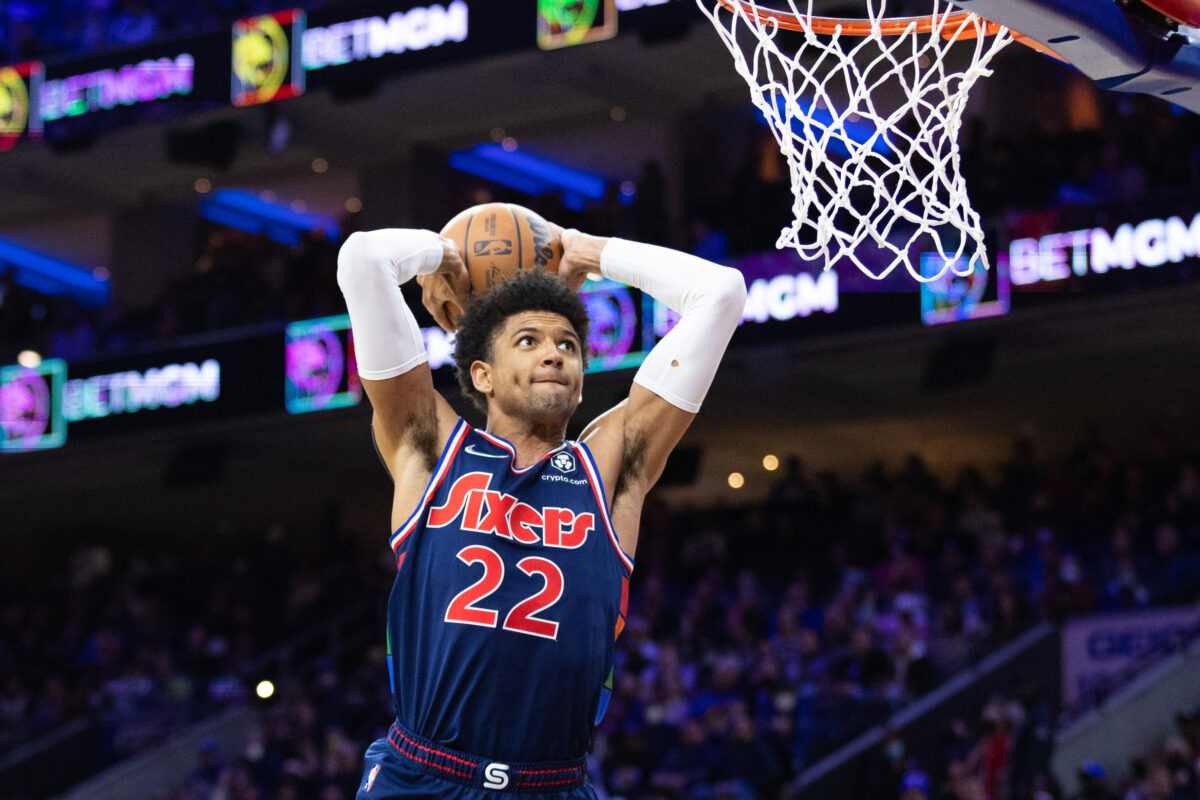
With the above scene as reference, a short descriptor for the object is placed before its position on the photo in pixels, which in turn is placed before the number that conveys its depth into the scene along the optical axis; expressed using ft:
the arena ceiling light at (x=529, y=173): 59.16
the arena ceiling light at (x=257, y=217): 65.62
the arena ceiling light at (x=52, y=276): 70.69
